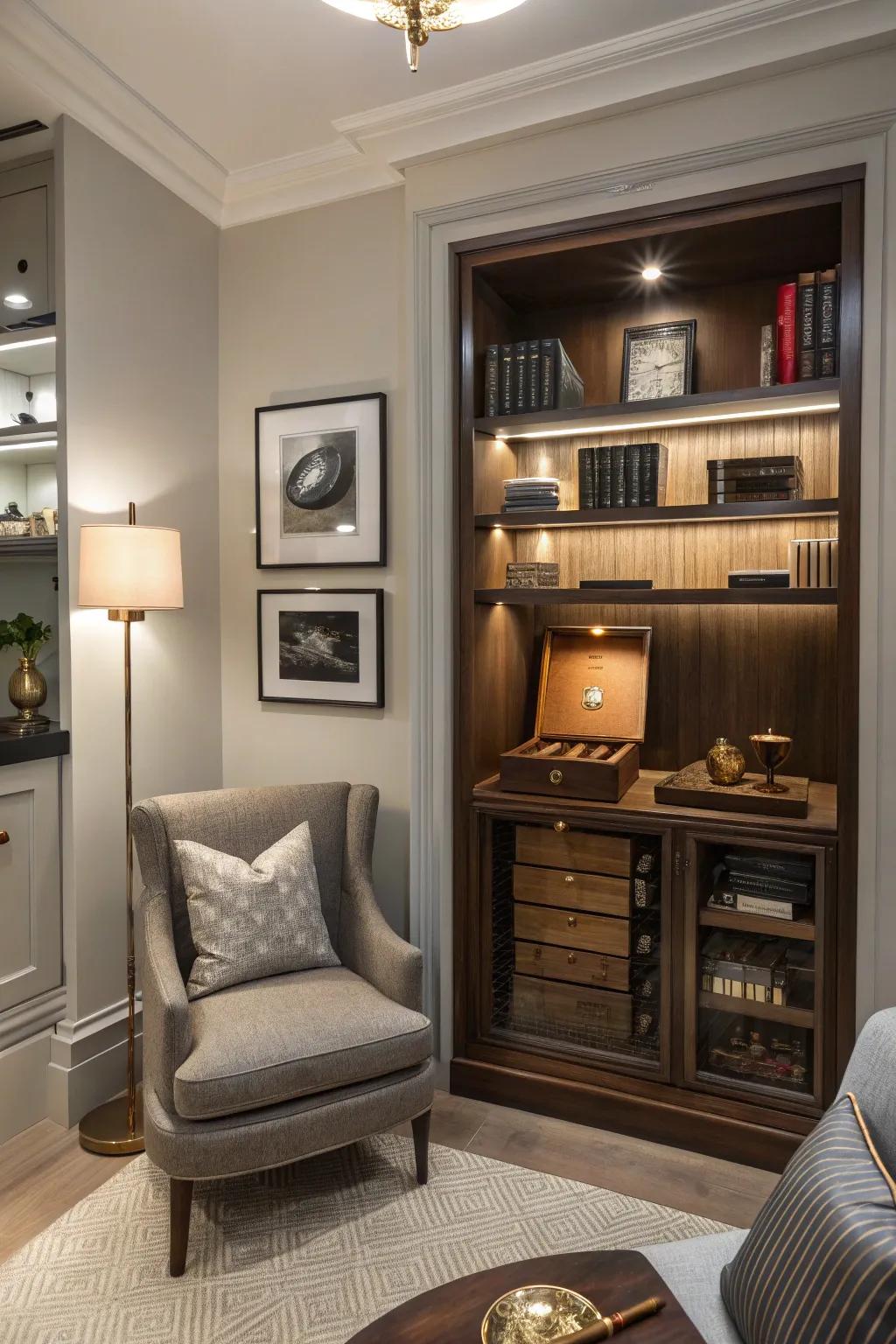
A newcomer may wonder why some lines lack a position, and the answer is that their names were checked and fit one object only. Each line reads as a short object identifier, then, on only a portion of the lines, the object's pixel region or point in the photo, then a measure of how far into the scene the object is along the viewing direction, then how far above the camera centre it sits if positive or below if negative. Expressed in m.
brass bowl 1.14 -0.93
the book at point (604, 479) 2.57 +0.44
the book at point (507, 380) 2.65 +0.75
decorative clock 2.59 +0.79
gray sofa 1.24 -0.99
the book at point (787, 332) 2.31 +0.78
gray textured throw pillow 2.31 -0.79
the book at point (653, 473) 2.51 +0.44
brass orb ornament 2.48 -0.39
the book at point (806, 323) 2.28 +0.80
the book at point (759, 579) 2.31 +0.13
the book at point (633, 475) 2.53 +0.44
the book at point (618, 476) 2.55 +0.44
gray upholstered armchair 1.93 -0.97
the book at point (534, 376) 2.62 +0.75
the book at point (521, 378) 2.63 +0.75
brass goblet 2.44 -0.35
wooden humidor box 2.58 -0.29
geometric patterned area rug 1.82 -1.44
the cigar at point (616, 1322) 1.12 -0.92
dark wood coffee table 1.16 -0.94
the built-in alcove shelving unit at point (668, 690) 2.29 -0.20
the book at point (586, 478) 2.60 +0.44
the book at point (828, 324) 2.24 +0.78
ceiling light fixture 1.60 +1.14
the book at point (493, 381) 2.66 +0.75
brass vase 2.63 -0.20
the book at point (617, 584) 2.50 +0.12
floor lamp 2.34 +0.12
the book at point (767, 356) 2.38 +0.74
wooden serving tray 2.33 -0.47
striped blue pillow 1.01 -0.78
